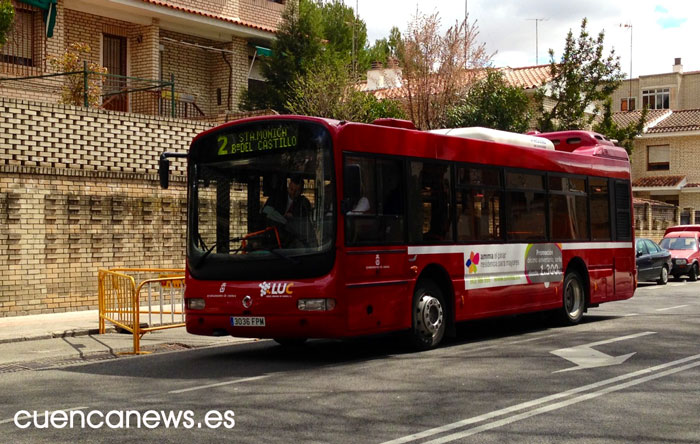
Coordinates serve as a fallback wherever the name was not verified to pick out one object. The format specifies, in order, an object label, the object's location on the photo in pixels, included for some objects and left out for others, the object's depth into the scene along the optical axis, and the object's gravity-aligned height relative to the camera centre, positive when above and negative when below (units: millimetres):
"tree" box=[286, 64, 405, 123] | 26703 +4328
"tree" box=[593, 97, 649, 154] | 32906 +3995
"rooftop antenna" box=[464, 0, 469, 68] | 33875 +7234
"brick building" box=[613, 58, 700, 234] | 55188 +5082
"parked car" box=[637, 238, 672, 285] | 27816 -526
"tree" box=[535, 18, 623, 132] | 32250 +5651
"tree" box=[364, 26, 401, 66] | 54156 +12234
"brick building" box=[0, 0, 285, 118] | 23891 +5790
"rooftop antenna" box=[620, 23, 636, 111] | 66494 +10672
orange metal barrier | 13727 -805
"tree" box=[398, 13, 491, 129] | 33406 +6316
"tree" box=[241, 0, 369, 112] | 28312 +5687
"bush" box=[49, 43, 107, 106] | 20906 +3959
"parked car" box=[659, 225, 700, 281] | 31141 -268
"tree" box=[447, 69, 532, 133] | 29766 +4324
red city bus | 10789 +220
